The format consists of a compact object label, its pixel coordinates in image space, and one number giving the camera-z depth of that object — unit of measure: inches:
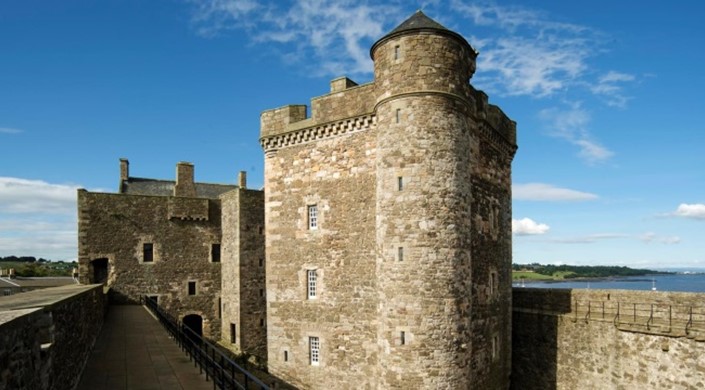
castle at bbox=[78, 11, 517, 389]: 564.4
